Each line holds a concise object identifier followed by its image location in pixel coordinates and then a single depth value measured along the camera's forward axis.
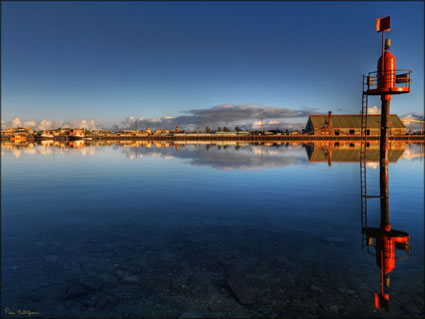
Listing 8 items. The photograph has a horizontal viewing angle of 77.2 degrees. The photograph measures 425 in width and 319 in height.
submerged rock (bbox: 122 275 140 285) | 5.32
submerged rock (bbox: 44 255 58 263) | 6.25
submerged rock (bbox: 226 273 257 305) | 4.78
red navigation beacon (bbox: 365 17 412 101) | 17.48
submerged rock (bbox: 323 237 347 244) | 7.33
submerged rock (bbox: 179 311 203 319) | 4.34
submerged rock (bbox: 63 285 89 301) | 4.86
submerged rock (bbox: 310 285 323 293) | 5.03
